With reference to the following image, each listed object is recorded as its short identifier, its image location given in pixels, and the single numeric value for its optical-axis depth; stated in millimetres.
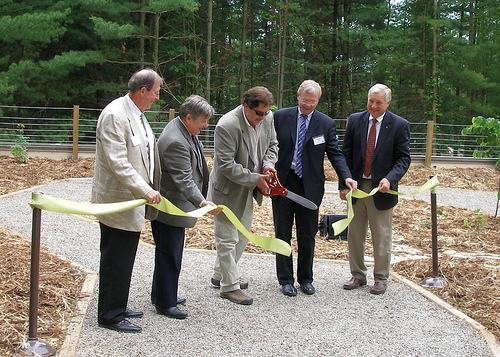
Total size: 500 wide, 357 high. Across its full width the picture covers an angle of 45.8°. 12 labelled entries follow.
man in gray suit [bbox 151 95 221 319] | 4152
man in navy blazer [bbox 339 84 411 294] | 5066
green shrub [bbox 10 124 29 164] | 13367
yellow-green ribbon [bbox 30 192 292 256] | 3391
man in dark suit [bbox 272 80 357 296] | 4969
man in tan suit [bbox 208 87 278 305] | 4527
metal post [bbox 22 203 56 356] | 3414
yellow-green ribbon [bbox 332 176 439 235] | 4992
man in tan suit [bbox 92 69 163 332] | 3643
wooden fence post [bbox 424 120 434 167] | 17359
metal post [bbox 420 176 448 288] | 5383
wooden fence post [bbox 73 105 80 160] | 15070
